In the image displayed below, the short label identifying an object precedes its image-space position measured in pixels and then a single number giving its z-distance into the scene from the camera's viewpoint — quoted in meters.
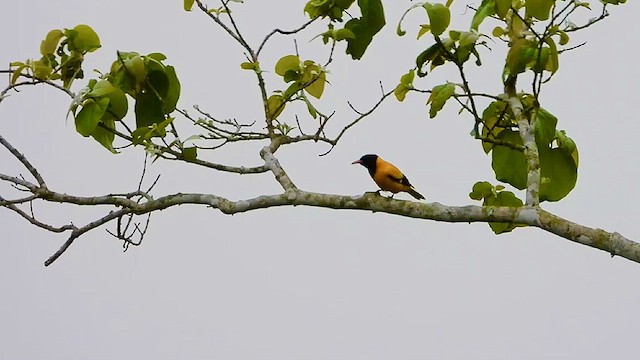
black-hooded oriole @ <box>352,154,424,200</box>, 30.73
